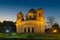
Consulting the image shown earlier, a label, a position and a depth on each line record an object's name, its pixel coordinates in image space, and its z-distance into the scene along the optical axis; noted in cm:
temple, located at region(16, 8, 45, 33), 2342
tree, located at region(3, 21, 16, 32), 3318
